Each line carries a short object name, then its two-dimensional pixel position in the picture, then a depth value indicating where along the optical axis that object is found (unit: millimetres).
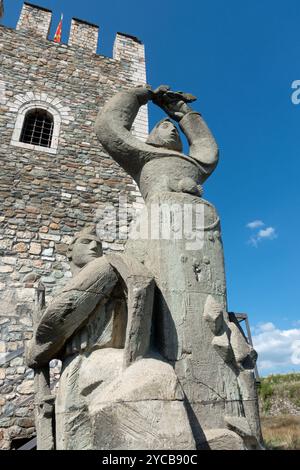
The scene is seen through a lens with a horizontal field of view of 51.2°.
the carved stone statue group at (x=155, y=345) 1229
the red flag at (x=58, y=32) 12718
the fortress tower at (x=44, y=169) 5719
